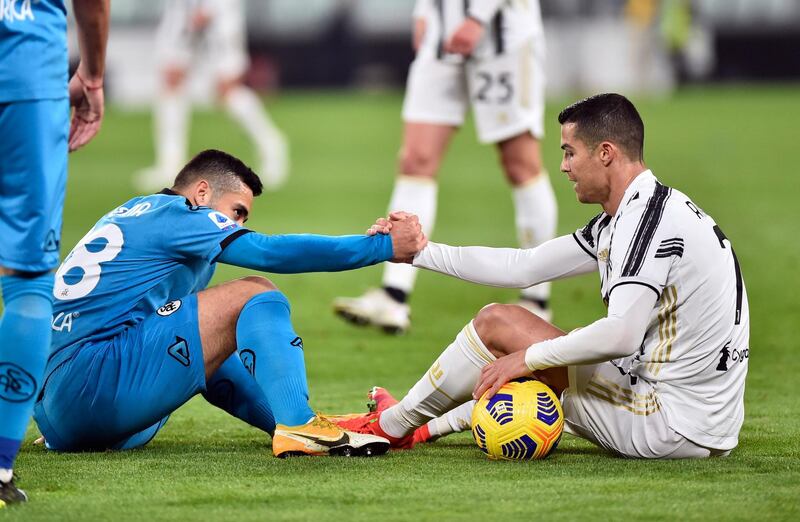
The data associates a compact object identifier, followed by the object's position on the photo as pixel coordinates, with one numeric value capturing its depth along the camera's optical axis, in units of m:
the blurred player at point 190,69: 35.97
